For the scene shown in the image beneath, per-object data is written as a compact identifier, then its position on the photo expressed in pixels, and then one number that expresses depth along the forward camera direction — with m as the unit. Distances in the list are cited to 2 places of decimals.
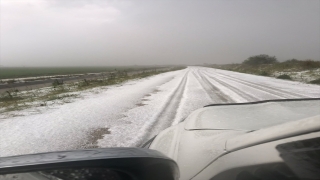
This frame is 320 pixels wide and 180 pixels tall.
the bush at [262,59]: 83.94
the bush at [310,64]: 33.06
